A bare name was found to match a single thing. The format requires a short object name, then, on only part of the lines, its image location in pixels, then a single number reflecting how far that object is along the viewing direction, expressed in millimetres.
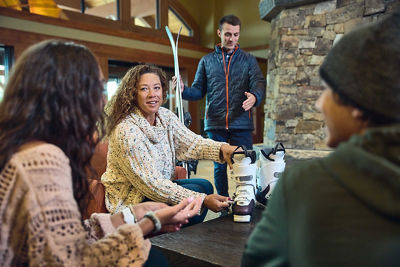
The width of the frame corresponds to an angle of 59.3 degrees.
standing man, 2582
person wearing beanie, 480
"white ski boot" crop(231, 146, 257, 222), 1408
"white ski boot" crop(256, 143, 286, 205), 1555
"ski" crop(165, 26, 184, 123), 2547
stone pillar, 4152
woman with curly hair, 1551
